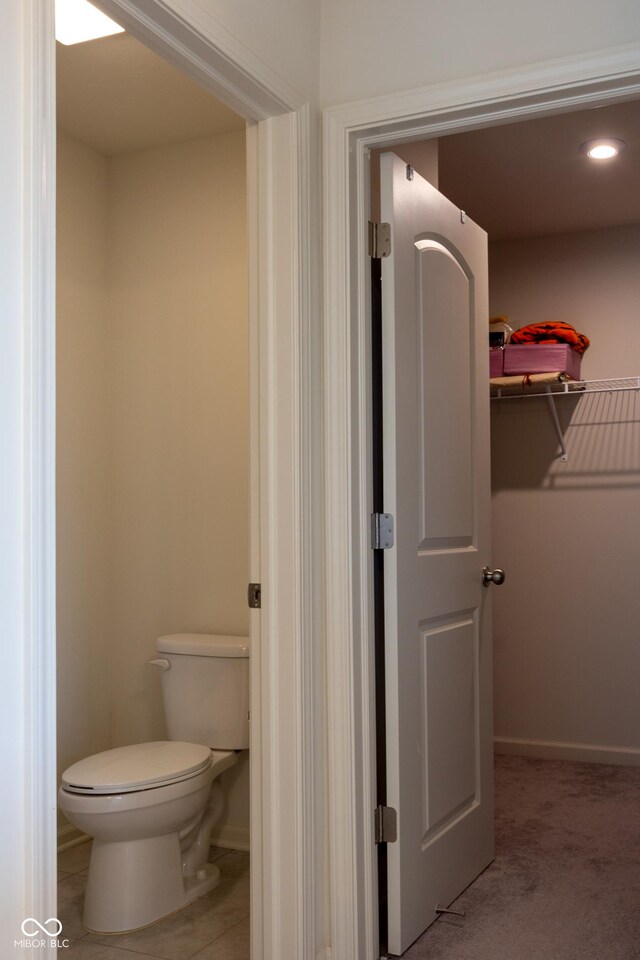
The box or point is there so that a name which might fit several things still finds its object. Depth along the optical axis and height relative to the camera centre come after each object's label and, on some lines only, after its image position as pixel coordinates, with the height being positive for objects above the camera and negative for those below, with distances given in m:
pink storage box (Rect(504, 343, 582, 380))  3.90 +0.62
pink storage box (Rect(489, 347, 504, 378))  4.02 +0.63
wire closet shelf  4.10 +0.52
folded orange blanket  3.92 +0.73
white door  2.29 -0.14
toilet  2.48 -0.80
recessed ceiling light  3.24 +1.28
